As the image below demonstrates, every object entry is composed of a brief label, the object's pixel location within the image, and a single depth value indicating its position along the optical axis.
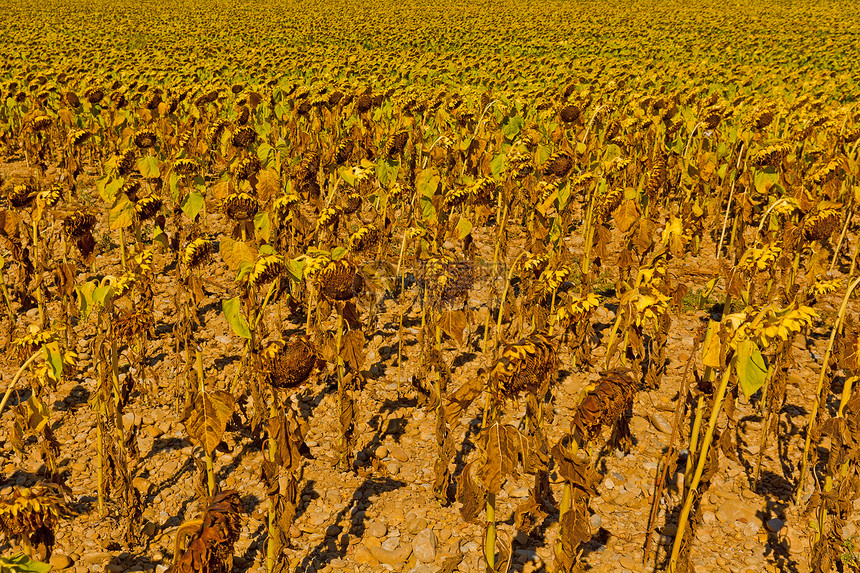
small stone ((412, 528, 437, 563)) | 3.38
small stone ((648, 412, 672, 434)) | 4.33
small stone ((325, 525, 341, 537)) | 3.54
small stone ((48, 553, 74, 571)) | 3.22
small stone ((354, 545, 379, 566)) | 3.37
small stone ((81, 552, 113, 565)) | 3.28
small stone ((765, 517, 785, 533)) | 3.57
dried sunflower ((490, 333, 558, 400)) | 2.11
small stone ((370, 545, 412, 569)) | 3.37
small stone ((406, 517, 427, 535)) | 3.55
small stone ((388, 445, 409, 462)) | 4.12
